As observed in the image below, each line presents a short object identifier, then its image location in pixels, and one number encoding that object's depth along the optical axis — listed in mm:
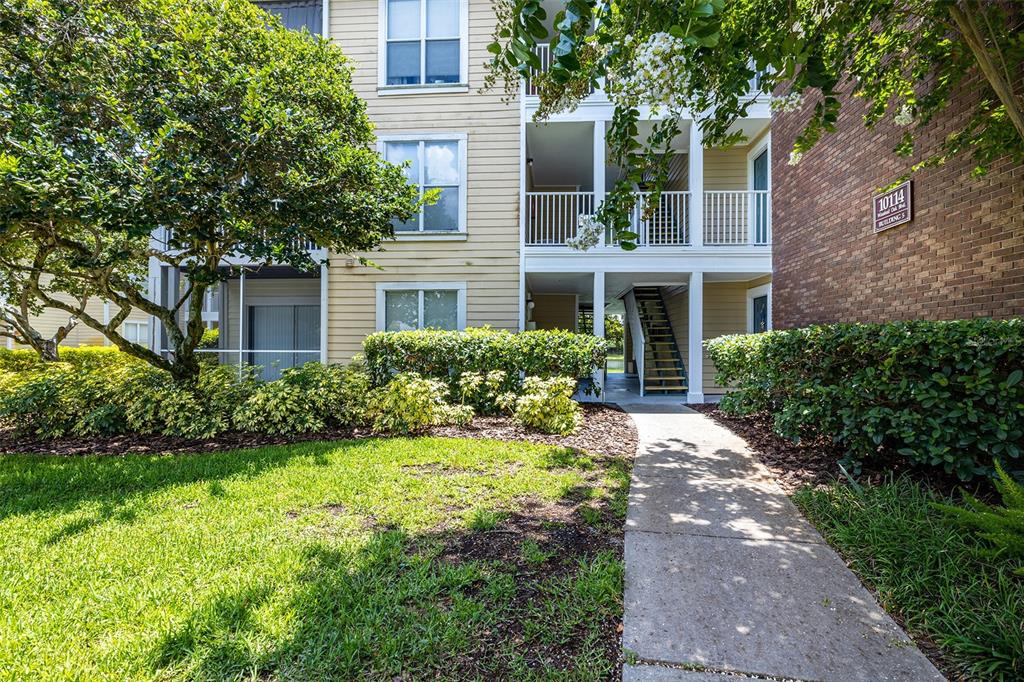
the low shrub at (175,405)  5668
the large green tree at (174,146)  4457
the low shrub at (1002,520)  2174
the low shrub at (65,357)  8940
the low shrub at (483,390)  6582
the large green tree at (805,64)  3221
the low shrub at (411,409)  5723
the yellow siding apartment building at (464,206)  8789
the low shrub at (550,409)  5816
